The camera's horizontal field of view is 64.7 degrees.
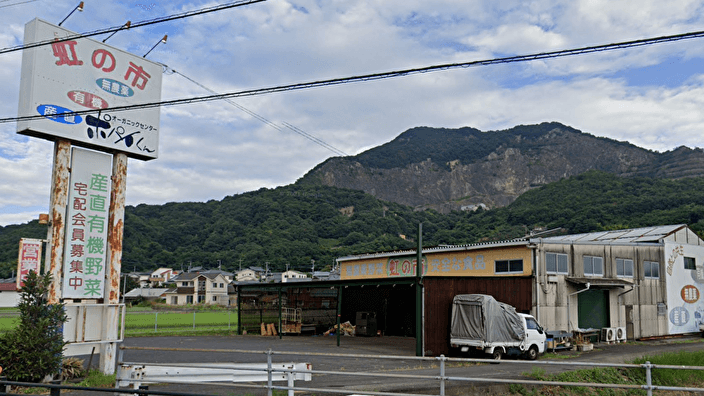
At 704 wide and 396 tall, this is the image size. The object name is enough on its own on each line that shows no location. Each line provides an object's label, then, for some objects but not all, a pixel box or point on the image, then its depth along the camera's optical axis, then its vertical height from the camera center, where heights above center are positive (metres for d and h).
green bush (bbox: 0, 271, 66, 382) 13.09 -1.71
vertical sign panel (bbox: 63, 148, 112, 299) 14.95 +1.13
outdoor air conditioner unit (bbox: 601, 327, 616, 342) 27.67 -2.73
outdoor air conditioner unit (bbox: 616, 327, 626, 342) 28.28 -2.79
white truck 20.39 -1.96
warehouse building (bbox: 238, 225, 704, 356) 23.45 -0.38
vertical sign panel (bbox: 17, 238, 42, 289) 13.99 +0.22
